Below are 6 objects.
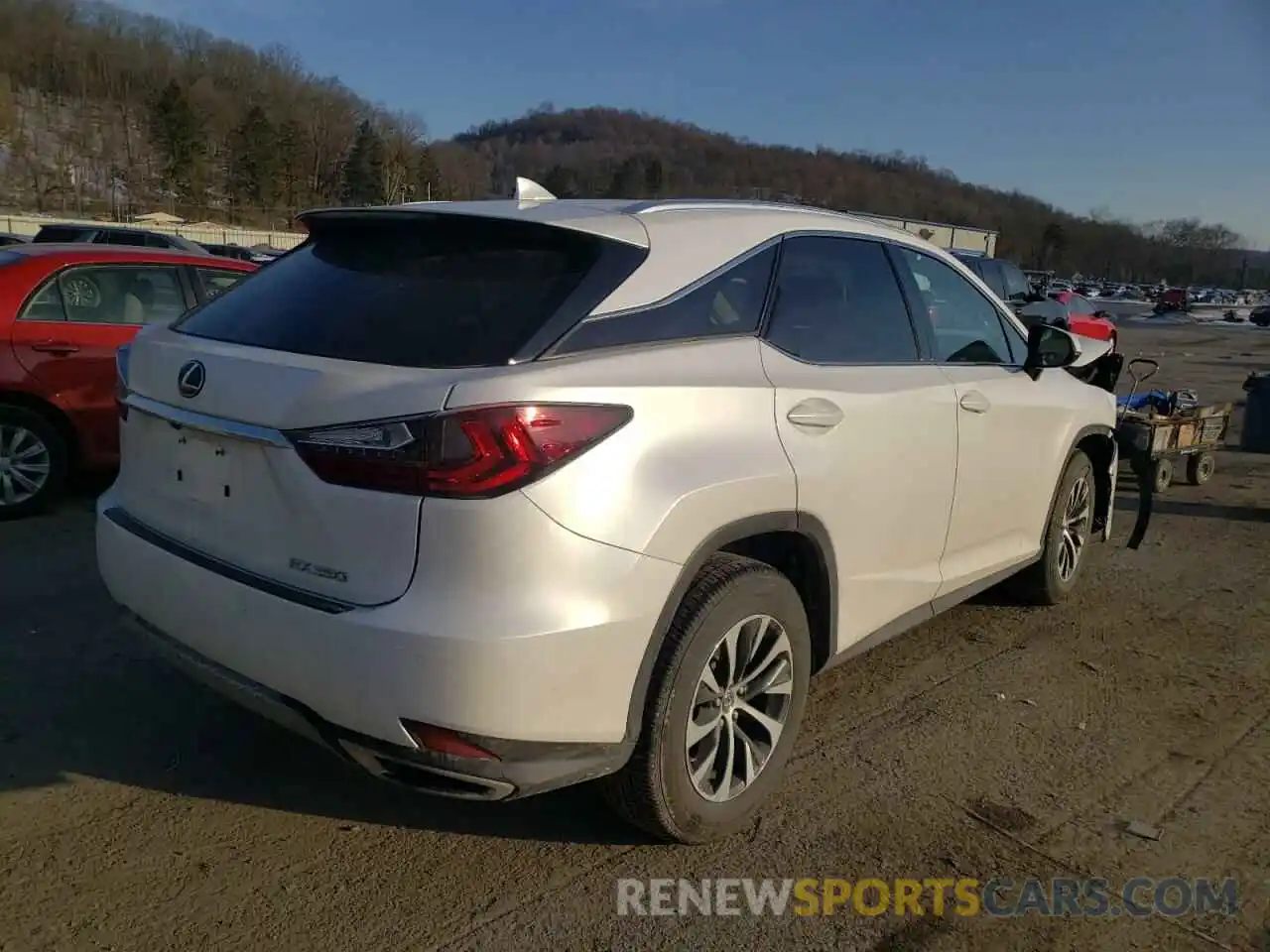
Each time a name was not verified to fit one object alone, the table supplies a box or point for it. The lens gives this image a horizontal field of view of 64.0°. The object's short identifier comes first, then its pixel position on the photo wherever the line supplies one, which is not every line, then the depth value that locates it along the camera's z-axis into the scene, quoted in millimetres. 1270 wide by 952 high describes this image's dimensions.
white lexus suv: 2338
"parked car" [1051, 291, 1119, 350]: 14219
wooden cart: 7594
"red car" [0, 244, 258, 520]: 5797
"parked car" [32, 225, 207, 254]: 23531
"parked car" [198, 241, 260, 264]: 28234
